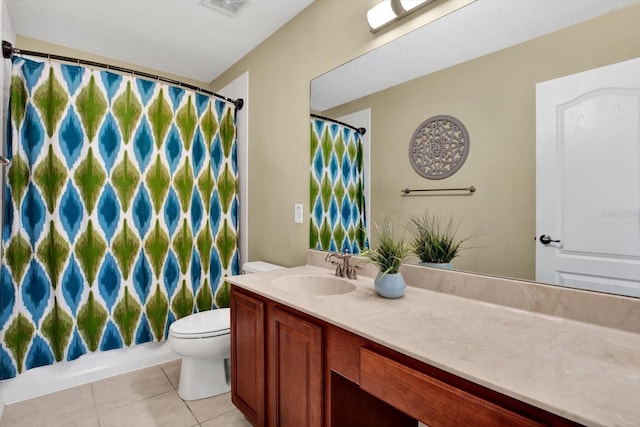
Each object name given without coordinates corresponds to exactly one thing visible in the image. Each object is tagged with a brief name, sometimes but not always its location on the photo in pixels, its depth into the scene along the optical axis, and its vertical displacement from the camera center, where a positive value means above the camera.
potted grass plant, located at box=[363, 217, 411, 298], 1.29 -0.21
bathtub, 1.91 -1.02
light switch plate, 2.12 +0.00
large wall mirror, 0.99 +0.45
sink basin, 1.64 -0.37
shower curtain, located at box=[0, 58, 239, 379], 1.88 +0.01
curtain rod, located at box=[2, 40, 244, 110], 1.78 +0.93
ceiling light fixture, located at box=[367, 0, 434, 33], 1.45 +0.94
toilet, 1.86 -0.81
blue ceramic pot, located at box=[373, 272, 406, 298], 1.28 -0.29
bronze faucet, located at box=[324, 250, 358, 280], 1.65 -0.28
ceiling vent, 1.97 +1.29
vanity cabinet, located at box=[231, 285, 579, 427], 0.72 -0.50
